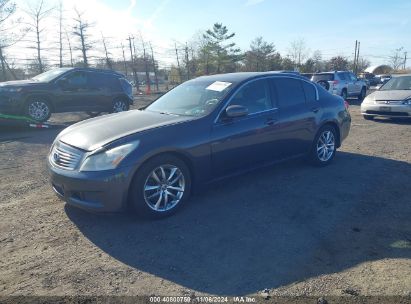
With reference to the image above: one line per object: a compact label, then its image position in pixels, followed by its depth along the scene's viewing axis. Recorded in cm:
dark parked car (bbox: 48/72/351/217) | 384
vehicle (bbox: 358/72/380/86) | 4554
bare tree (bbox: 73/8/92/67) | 3394
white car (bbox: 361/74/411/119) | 1092
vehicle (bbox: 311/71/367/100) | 1880
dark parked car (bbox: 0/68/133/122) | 1043
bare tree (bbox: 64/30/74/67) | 3393
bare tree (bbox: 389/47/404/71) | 7981
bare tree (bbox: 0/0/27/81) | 2655
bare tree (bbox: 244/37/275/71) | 5456
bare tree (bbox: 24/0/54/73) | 3072
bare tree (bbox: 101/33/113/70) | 3662
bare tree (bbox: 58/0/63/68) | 3359
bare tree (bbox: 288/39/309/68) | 5977
